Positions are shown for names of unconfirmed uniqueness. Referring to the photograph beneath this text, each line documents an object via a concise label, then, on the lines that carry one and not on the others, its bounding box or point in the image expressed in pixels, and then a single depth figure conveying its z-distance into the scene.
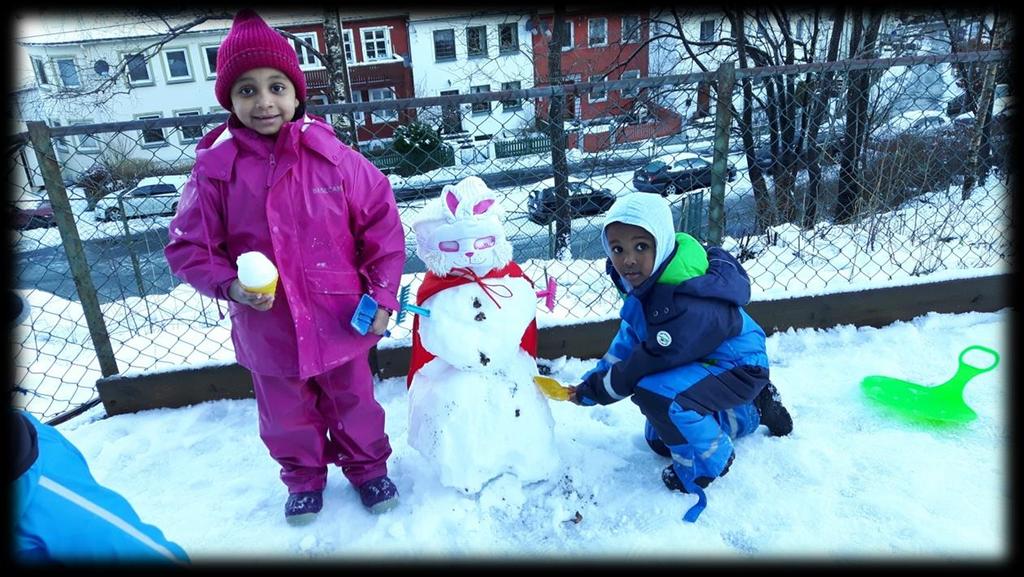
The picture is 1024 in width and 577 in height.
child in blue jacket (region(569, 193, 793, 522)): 1.99
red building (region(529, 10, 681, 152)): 11.62
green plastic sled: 2.49
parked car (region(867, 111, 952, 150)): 5.39
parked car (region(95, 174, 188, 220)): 4.79
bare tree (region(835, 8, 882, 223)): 6.83
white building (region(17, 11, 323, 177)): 10.56
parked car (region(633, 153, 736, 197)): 4.22
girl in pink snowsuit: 1.81
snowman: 2.07
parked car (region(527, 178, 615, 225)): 4.03
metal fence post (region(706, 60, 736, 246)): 2.71
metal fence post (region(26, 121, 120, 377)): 2.44
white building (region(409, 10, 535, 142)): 14.62
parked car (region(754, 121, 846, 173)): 4.94
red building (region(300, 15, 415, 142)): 20.05
